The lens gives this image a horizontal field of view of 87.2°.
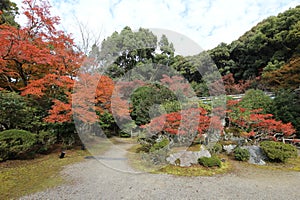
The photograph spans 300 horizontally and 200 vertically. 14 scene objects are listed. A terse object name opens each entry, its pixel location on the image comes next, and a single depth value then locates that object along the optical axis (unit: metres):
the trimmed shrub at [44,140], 5.27
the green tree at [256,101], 7.73
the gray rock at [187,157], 4.51
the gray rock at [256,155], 4.82
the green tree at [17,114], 4.64
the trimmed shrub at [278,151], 4.68
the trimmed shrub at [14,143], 4.33
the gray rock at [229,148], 5.51
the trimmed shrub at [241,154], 4.90
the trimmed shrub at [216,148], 5.37
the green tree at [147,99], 9.32
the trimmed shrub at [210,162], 4.36
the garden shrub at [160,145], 4.82
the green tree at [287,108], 6.96
